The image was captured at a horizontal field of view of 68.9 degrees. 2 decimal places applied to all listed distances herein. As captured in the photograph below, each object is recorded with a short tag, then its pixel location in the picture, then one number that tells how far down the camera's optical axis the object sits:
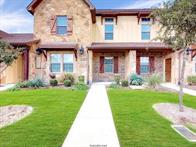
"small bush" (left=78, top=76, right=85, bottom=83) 10.81
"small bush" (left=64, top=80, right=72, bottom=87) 9.94
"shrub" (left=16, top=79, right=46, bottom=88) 9.46
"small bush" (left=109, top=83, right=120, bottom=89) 9.42
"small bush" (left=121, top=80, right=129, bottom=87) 9.83
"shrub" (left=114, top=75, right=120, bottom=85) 10.25
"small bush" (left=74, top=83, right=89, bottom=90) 8.92
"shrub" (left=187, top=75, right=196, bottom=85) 11.03
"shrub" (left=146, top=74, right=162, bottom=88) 9.20
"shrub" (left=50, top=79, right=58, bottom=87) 10.09
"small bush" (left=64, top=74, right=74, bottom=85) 10.57
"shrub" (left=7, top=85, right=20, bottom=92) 8.71
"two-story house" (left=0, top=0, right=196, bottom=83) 11.09
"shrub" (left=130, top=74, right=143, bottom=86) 10.51
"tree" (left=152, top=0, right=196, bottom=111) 5.10
